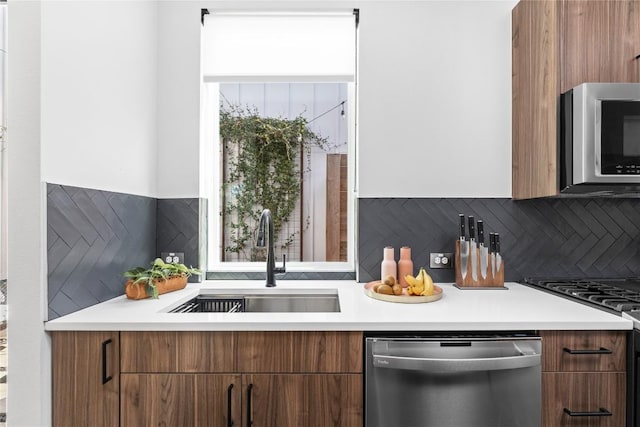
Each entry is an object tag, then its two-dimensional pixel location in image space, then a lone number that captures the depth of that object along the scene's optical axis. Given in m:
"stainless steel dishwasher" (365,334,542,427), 1.39
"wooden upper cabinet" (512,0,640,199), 1.75
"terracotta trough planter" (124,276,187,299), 1.73
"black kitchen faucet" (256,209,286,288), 1.91
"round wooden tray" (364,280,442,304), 1.70
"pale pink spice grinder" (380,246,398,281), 2.02
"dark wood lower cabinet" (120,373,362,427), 1.40
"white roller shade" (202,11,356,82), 2.24
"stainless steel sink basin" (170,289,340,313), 2.02
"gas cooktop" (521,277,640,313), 1.53
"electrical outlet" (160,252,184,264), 2.20
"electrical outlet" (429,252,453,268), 2.17
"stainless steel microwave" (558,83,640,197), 1.65
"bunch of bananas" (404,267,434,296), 1.74
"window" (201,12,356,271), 2.36
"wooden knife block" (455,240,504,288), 2.04
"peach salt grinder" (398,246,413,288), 2.03
